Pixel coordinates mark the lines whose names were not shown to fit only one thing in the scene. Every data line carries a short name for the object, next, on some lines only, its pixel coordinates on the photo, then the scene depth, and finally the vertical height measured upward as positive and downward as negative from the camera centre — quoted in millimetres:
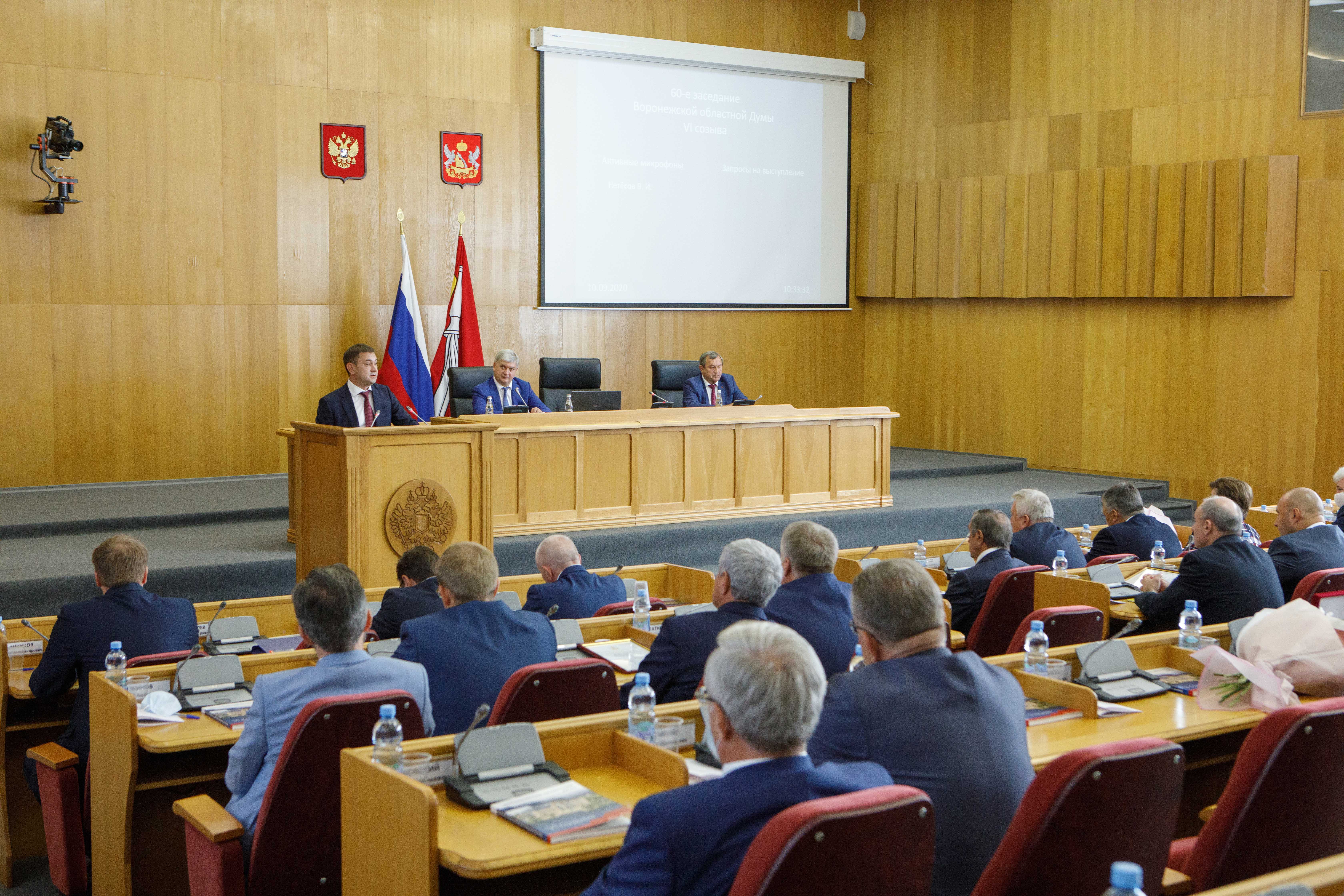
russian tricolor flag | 9586 -101
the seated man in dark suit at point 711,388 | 9258 -287
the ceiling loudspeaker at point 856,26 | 11734 +2895
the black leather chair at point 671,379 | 9609 -230
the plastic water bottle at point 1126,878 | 1620 -657
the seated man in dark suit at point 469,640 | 3371 -775
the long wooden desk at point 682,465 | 7641 -736
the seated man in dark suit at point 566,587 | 4648 -867
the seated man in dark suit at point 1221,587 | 4602 -832
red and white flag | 9898 +79
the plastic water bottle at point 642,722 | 2848 -814
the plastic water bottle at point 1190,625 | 3852 -828
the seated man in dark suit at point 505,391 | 8547 -299
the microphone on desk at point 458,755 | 2607 -825
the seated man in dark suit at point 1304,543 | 5125 -756
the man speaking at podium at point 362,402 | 6750 -295
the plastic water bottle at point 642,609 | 4410 -897
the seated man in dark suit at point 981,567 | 5023 -838
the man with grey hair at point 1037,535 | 5570 -794
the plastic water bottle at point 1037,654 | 3486 -810
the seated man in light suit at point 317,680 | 2924 -766
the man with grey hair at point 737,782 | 1923 -654
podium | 5957 -689
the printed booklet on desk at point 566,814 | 2359 -874
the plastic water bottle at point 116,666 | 3488 -880
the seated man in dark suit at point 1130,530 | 6145 -850
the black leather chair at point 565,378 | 9492 -227
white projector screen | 10664 +1371
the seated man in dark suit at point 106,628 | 3818 -848
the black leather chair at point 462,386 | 8781 -270
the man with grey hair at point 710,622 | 3418 -722
